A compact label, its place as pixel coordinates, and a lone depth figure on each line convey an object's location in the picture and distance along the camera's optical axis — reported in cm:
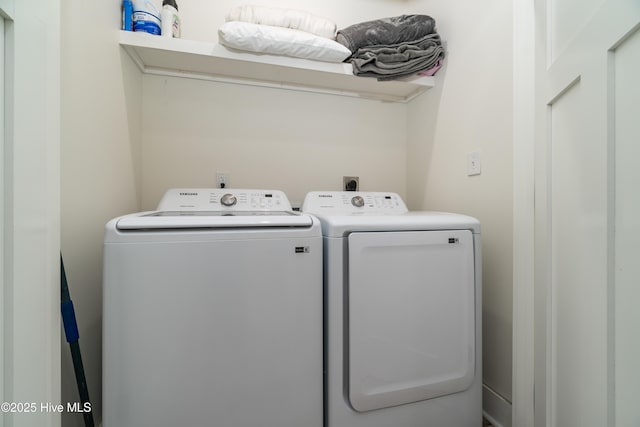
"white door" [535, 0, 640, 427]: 56
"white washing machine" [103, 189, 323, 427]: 80
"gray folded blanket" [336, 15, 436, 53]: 152
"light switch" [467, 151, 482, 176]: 131
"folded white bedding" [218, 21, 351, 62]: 131
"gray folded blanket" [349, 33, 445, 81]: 152
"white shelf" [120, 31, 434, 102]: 134
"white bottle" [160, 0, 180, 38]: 135
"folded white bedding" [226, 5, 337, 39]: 139
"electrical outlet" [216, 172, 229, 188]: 165
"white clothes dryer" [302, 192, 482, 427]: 96
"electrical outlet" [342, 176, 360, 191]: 186
